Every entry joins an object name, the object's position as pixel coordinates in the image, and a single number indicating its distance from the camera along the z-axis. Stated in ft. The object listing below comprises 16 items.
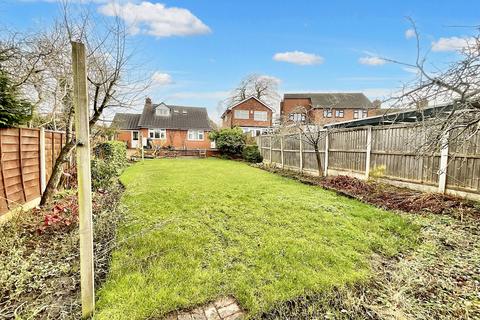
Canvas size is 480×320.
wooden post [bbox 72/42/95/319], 6.32
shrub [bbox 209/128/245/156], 72.64
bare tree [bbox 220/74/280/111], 132.36
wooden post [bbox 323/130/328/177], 33.94
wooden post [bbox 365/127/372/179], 26.66
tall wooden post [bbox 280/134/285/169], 46.96
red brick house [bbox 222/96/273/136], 108.88
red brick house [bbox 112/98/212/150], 95.81
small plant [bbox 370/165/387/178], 25.27
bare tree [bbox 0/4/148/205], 16.15
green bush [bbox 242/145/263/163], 62.66
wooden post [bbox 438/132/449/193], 19.27
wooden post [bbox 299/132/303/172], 39.85
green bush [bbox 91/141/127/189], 27.04
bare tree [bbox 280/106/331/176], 33.68
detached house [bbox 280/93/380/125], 128.26
